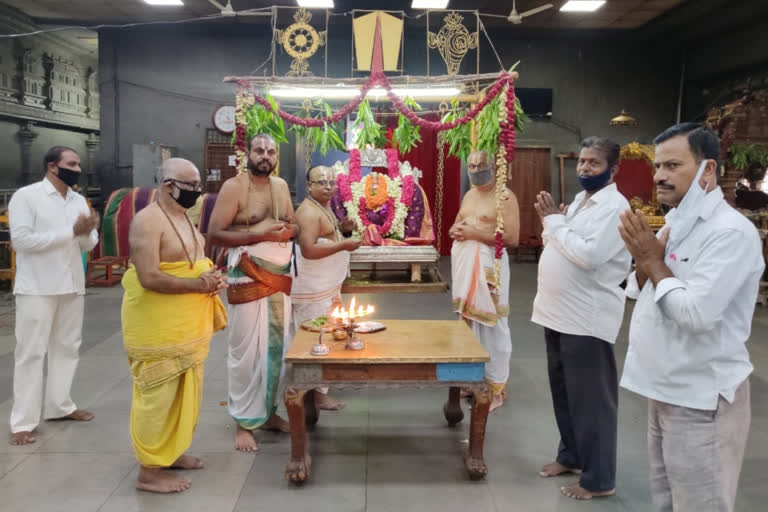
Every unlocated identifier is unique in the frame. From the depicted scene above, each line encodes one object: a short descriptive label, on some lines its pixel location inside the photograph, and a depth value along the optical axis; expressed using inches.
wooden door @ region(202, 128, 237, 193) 460.4
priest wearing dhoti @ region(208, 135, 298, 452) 146.8
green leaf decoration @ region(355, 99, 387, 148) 200.2
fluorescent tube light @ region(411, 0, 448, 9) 386.3
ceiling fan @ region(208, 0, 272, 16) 276.6
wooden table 123.5
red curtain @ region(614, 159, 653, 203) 475.8
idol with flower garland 281.4
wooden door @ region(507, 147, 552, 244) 488.1
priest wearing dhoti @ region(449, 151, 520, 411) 171.0
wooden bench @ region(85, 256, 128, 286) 354.9
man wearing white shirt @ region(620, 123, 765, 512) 75.0
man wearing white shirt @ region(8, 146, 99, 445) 144.8
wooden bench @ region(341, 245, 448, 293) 250.7
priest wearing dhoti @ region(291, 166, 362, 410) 162.6
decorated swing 171.8
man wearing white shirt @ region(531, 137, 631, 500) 112.1
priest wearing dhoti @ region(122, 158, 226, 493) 118.7
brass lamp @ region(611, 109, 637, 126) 410.0
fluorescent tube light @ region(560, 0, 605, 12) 379.6
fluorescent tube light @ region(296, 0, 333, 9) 374.3
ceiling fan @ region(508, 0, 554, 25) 279.3
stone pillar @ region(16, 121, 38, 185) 489.4
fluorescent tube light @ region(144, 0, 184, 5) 393.1
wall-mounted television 481.4
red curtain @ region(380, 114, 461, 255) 449.4
